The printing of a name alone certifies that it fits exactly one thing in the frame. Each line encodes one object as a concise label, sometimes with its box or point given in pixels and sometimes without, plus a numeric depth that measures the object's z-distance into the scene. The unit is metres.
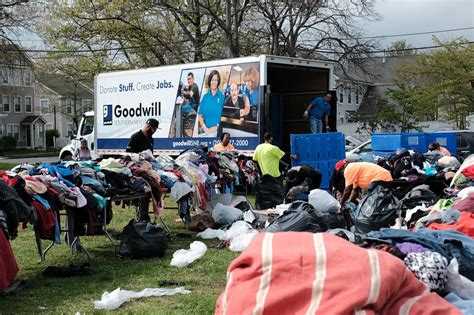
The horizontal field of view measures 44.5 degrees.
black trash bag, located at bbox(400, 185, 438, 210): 7.81
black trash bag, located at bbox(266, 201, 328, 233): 6.62
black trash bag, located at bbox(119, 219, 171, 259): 7.23
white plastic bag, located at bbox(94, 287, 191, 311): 5.24
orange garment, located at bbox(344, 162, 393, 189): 8.52
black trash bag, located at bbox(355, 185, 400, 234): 7.42
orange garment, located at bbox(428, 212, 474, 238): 4.80
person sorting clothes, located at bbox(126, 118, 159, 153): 10.04
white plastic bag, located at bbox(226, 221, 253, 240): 8.34
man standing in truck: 14.33
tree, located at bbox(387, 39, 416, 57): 55.91
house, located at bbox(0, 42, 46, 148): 56.12
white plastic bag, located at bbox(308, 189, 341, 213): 8.02
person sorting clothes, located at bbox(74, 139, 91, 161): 16.25
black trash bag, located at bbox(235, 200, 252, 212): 10.30
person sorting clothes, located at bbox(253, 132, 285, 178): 11.14
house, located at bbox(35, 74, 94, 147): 54.81
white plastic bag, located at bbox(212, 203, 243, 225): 9.40
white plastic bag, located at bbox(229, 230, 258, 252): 7.59
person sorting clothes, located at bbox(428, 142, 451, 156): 14.55
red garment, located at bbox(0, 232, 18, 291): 5.38
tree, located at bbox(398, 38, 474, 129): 33.25
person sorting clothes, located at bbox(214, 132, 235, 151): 12.81
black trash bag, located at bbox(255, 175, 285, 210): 11.26
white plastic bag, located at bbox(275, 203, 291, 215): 8.85
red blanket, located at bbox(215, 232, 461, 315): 2.58
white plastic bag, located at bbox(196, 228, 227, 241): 8.58
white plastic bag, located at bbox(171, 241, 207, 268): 6.88
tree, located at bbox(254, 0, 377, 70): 26.27
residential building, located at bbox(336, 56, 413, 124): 48.00
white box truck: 13.55
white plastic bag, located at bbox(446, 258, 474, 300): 3.35
